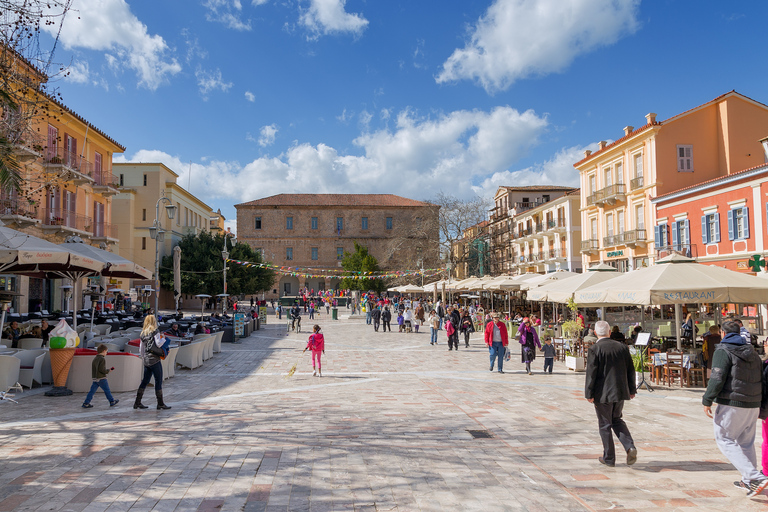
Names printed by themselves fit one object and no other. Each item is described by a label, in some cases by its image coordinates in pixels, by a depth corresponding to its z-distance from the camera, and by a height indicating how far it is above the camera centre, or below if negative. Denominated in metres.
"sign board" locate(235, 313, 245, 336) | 20.61 -1.20
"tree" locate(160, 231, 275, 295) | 42.69 +2.00
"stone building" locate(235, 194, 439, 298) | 68.25 +8.71
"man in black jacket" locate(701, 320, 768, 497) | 4.43 -0.93
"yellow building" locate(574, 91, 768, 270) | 27.66 +7.28
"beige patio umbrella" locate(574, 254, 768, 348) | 9.33 +0.06
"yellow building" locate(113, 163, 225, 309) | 43.03 +7.12
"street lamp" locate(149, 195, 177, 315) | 14.85 +1.84
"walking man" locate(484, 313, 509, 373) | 12.09 -1.05
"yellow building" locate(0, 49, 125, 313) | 22.11 +4.72
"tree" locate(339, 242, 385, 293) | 54.72 +2.64
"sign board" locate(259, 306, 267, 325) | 30.76 -1.33
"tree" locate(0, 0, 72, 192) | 6.84 +3.04
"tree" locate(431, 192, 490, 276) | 43.41 +6.02
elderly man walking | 5.09 -0.93
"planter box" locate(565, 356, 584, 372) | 12.39 -1.70
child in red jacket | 11.59 -1.12
